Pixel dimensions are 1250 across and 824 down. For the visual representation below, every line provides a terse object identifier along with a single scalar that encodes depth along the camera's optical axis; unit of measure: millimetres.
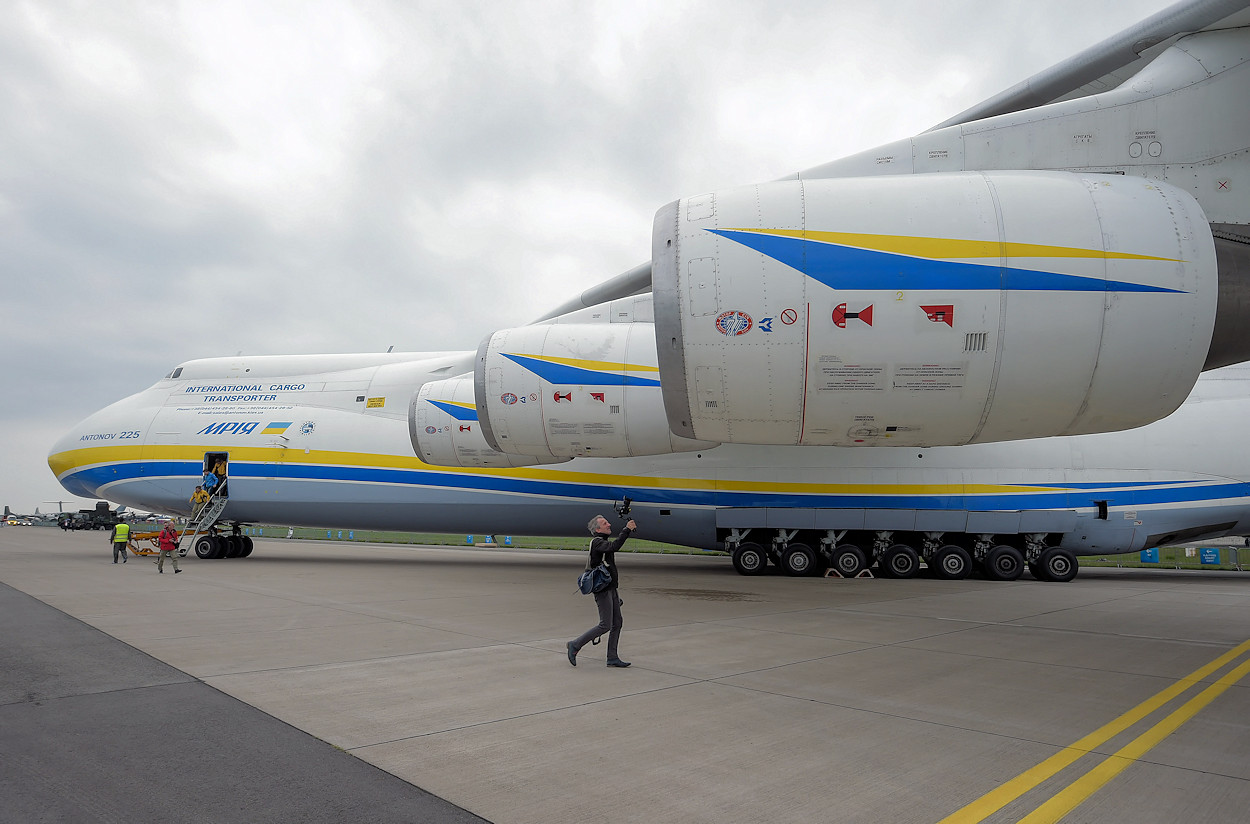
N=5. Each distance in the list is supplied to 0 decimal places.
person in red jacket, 13852
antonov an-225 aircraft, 5504
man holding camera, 5773
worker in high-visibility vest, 16438
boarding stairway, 17688
